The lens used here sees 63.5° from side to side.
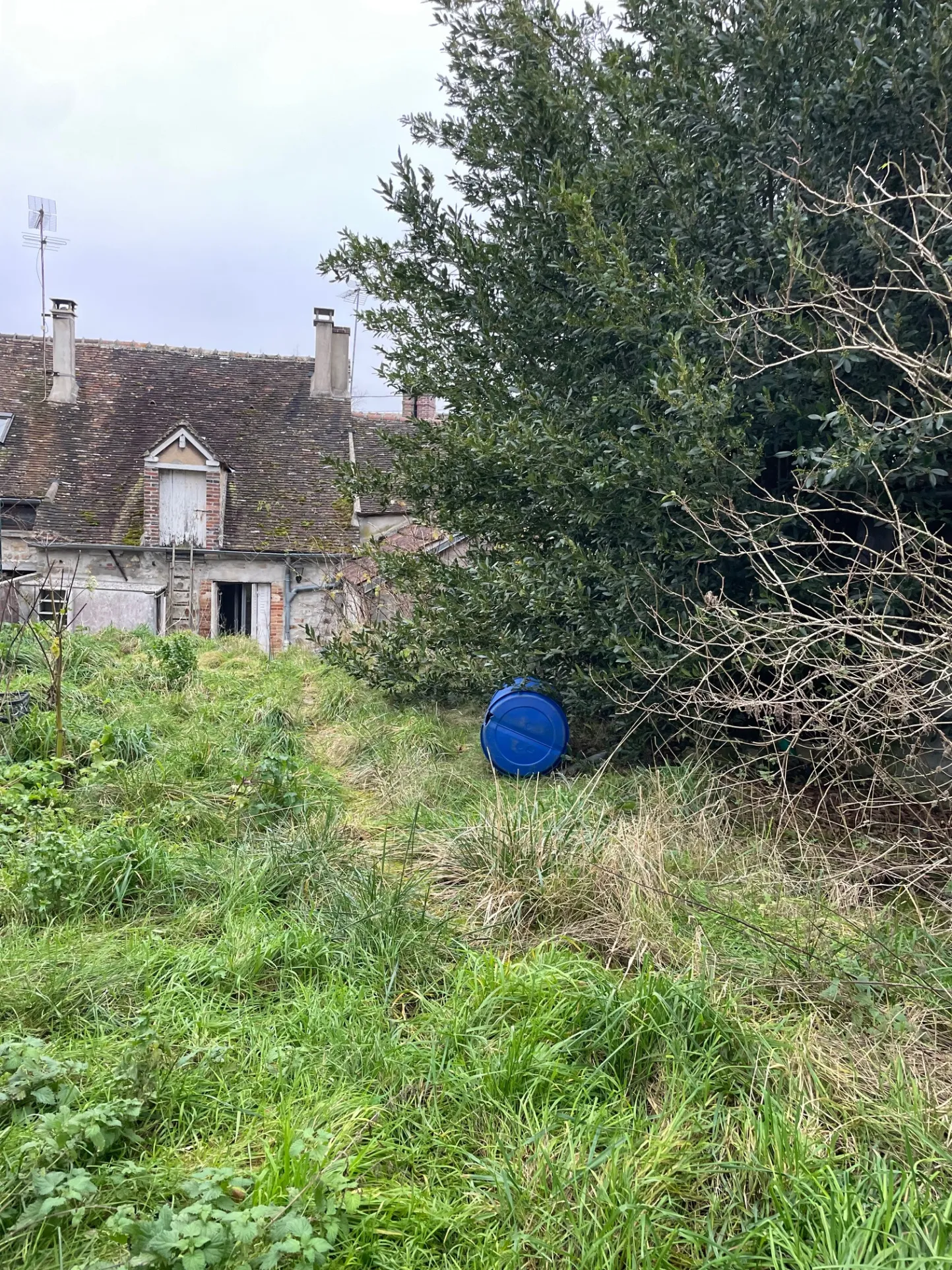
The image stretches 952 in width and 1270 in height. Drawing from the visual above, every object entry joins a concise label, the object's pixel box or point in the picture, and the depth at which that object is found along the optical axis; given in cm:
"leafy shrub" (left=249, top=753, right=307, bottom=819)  457
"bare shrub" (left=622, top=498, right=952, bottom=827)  343
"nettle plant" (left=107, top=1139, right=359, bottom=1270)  175
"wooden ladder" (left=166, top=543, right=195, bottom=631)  1655
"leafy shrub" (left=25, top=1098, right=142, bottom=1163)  205
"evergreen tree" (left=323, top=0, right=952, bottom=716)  432
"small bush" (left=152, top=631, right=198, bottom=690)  824
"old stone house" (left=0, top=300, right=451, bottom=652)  1641
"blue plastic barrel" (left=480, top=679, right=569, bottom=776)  560
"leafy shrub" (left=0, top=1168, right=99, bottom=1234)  186
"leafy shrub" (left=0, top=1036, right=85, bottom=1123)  222
